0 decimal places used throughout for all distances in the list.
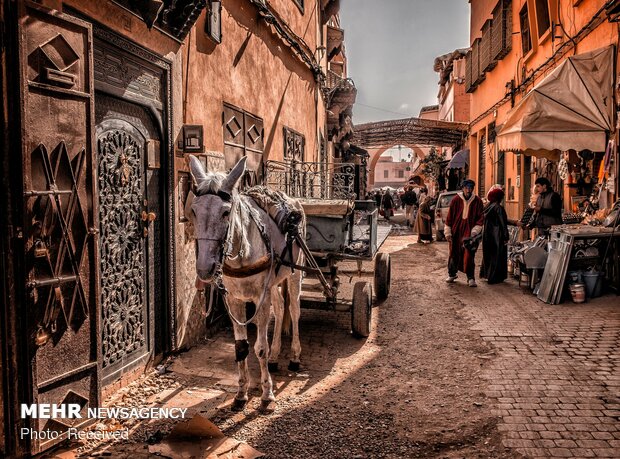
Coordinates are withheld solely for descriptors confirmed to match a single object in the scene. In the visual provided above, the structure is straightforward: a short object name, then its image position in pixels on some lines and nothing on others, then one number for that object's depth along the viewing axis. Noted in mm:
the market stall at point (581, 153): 7398
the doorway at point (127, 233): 4312
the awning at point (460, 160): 21766
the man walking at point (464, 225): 9078
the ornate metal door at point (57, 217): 3090
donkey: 3371
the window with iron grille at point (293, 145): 10232
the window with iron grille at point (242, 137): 6852
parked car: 15883
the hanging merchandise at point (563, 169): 9562
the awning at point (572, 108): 7840
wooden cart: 5980
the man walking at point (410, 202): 23497
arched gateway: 22547
